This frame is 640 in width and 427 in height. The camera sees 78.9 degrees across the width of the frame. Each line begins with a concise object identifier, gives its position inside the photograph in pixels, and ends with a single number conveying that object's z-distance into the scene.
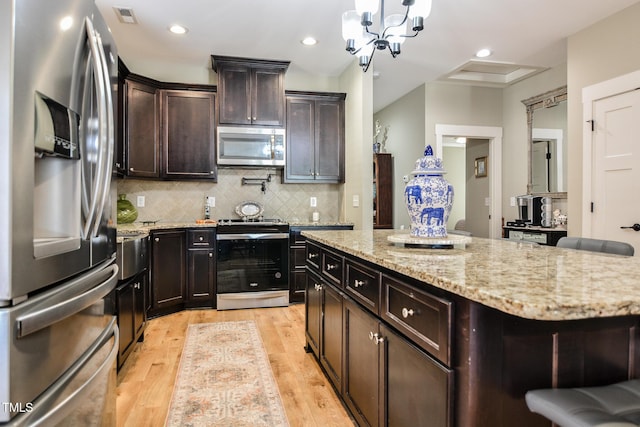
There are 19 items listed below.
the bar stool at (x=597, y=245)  1.78
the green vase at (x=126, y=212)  4.02
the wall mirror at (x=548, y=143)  4.62
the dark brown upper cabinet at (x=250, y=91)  4.26
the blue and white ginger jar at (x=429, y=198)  1.75
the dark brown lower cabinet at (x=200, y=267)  3.96
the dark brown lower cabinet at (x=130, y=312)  2.36
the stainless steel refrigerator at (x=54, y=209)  0.81
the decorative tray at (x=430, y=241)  1.71
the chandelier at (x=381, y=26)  2.27
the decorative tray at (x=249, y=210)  4.60
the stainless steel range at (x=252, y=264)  4.01
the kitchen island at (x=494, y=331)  0.86
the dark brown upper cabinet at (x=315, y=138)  4.55
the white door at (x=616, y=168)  3.29
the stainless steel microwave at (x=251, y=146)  4.30
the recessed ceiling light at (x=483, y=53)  4.22
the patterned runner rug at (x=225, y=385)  1.94
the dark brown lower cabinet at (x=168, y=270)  3.70
